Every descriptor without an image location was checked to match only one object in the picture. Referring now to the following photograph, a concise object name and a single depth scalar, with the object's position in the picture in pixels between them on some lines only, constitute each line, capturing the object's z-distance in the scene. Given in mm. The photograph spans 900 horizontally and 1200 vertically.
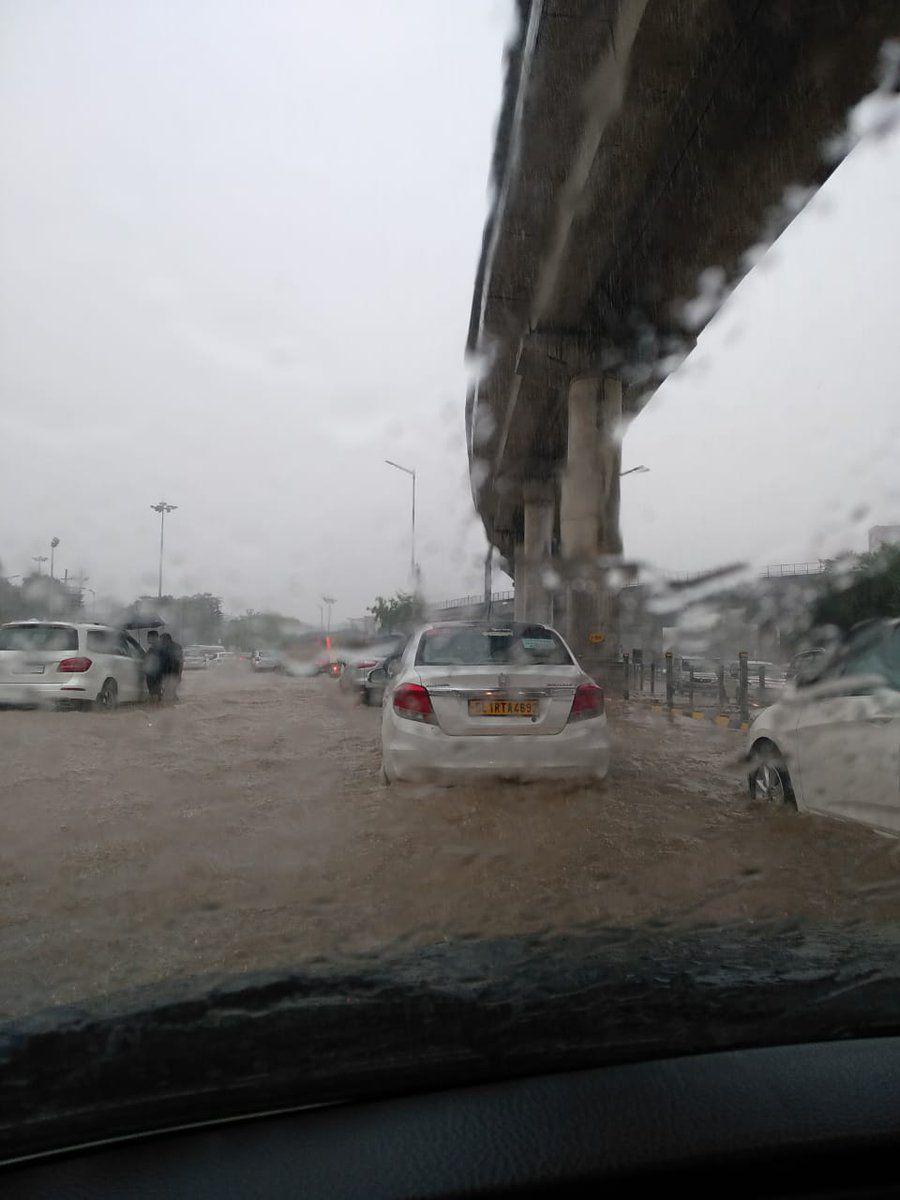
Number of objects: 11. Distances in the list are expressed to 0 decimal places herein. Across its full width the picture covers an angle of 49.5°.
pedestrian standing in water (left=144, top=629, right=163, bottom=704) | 13727
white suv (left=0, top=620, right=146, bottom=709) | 11469
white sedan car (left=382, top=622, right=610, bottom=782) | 6180
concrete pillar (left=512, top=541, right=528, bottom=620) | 29891
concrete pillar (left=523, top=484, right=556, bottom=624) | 29922
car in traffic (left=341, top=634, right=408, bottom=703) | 11258
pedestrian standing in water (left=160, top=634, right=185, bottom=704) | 14023
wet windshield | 2064
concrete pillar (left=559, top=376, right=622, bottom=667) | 19609
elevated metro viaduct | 9328
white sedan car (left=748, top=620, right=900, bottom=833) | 4379
